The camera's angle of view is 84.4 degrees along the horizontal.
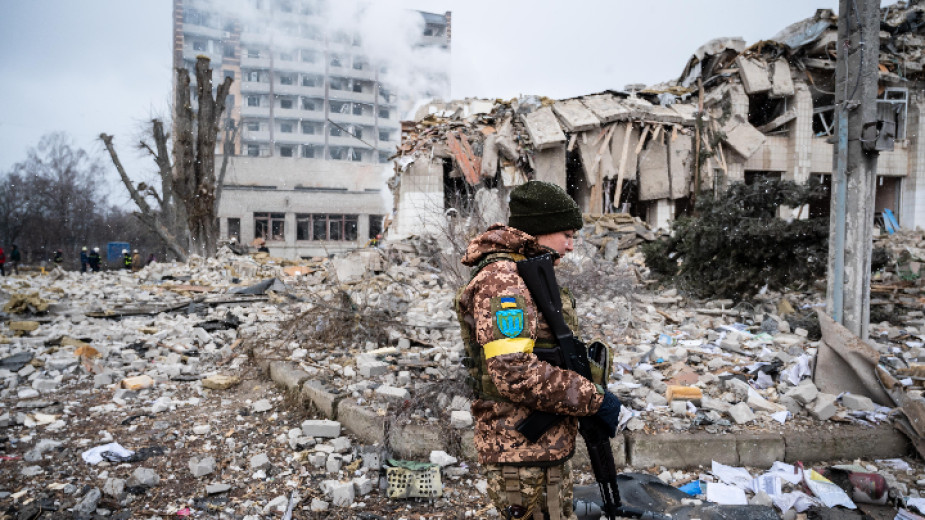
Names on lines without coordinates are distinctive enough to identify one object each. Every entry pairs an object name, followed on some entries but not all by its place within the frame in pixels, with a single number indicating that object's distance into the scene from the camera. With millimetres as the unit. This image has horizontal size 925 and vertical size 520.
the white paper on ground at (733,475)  2982
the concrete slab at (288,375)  4312
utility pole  4461
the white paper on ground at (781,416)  3452
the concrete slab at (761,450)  3201
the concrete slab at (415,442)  3322
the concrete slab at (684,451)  3213
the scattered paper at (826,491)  2762
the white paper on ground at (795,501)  2734
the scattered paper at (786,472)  3002
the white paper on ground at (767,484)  2867
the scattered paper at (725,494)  2818
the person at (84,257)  20391
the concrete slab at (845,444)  3215
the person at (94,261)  20250
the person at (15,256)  19594
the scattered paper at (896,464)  3123
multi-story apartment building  50156
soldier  1554
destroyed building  12039
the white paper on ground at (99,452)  3404
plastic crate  2918
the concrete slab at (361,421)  3426
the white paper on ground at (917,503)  2693
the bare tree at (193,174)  14680
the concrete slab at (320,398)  3831
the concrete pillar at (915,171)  15258
